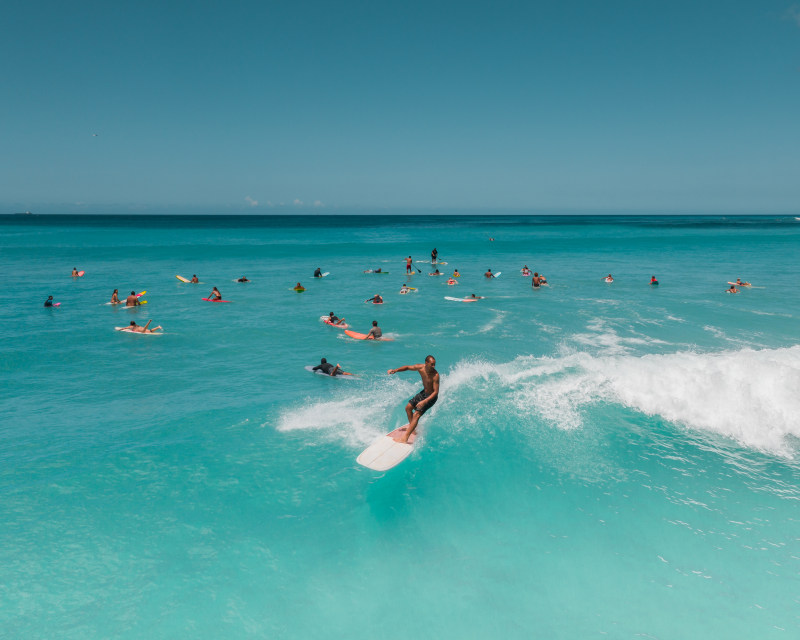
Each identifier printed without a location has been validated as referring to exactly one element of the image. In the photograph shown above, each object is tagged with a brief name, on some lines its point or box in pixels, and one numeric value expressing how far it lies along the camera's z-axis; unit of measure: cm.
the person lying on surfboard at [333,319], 2798
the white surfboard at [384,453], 1230
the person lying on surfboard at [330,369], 1920
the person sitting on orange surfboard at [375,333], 2462
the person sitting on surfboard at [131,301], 3262
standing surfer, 1284
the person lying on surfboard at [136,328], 2609
